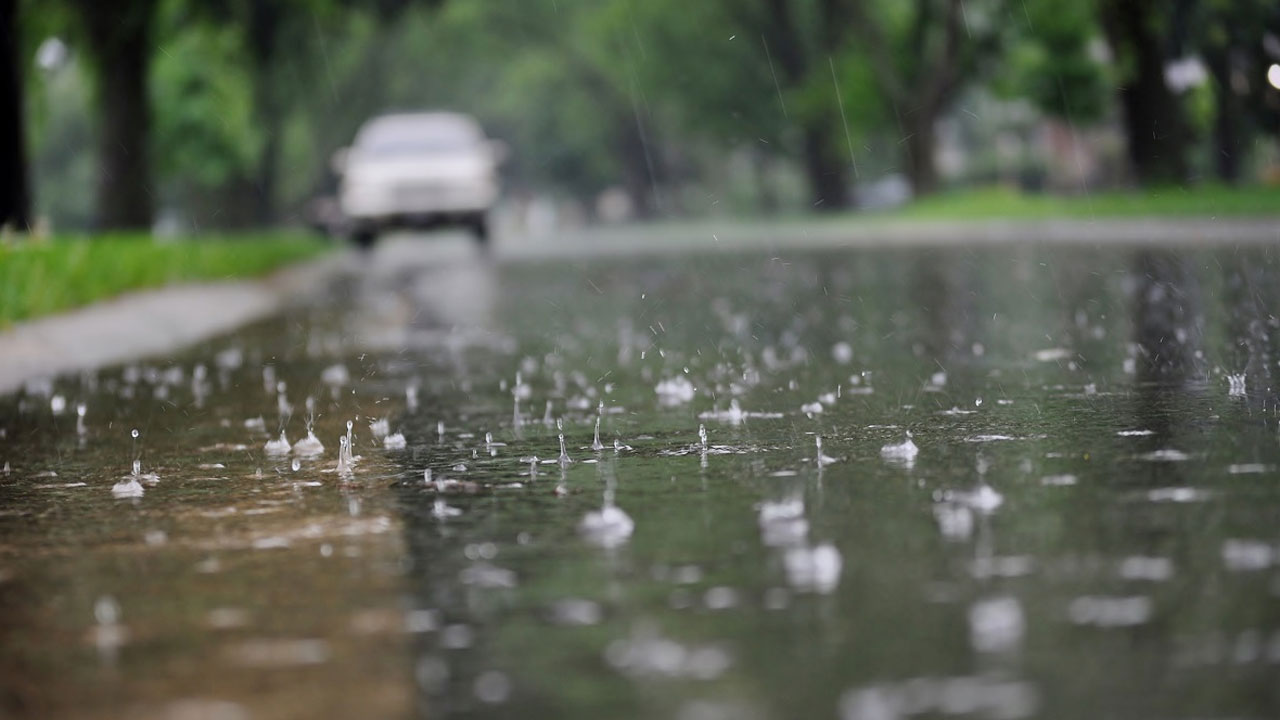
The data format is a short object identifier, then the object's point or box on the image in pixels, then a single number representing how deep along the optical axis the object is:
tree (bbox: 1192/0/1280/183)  36.91
